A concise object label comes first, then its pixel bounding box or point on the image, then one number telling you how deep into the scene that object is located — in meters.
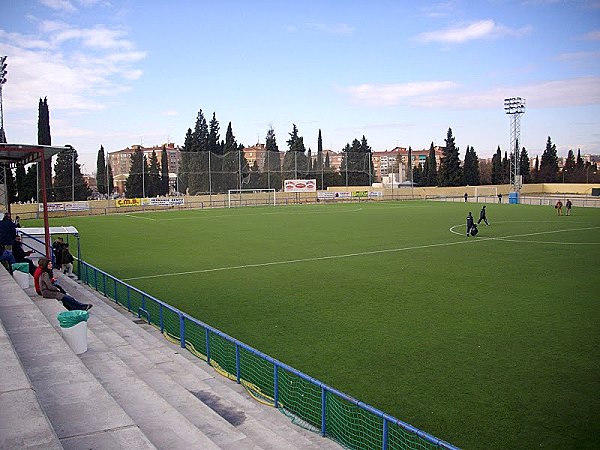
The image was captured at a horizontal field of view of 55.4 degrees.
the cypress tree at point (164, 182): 74.25
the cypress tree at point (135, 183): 65.81
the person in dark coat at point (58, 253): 20.20
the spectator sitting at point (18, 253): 16.47
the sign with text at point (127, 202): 57.75
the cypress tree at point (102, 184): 66.56
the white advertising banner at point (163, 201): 59.56
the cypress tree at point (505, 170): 105.14
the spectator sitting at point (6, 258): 16.31
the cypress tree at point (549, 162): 106.75
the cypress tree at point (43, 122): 72.75
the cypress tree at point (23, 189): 61.97
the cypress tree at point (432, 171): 99.41
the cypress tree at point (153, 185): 68.99
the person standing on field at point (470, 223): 31.94
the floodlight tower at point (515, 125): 74.19
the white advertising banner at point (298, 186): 70.44
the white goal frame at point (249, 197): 66.56
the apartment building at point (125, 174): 69.72
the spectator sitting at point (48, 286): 12.73
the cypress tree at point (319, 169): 77.38
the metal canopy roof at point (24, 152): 14.95
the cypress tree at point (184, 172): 67.19
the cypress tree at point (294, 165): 74.44
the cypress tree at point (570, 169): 106.88
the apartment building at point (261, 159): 73.81
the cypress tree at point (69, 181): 60.72
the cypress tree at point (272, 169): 72.12
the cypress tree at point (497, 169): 104.88
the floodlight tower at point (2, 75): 34.61
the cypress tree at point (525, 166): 105.25
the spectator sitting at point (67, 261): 20.17
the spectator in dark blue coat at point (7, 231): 18.17
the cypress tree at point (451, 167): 92.44
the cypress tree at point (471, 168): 98.04
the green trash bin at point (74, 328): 9.80
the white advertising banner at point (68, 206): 52.88
